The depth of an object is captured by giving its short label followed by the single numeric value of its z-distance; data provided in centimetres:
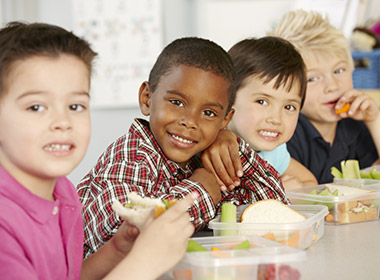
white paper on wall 354
